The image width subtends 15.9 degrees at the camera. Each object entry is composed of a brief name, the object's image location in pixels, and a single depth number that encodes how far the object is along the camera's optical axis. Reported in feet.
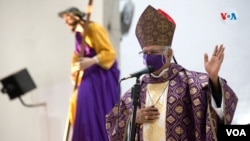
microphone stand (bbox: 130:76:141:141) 16.34
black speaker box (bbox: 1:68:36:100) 23.55
